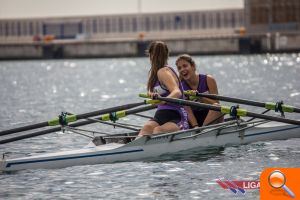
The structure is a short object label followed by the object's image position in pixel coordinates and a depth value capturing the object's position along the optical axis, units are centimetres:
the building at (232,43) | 13388
